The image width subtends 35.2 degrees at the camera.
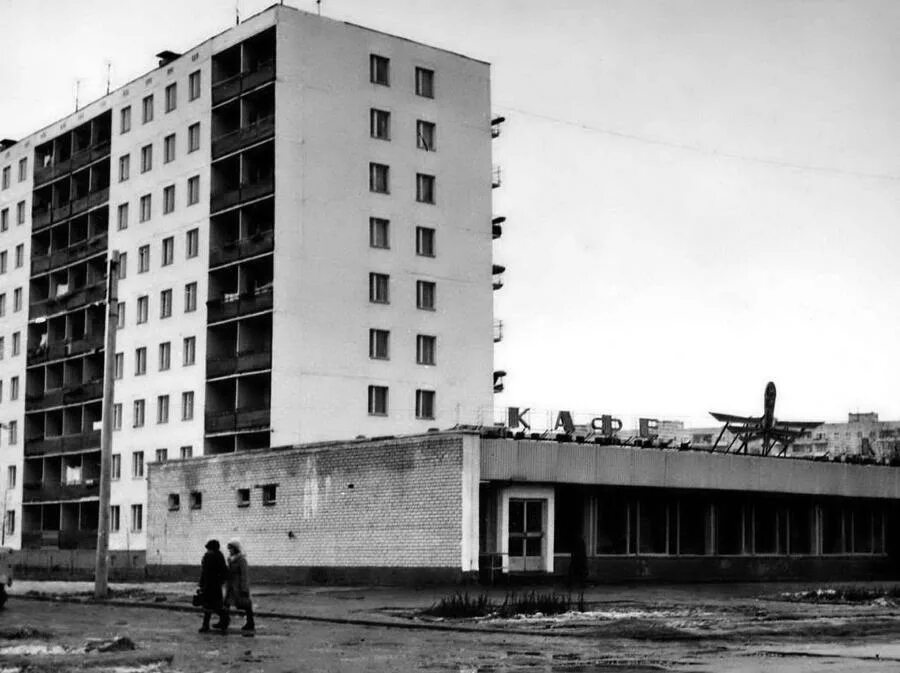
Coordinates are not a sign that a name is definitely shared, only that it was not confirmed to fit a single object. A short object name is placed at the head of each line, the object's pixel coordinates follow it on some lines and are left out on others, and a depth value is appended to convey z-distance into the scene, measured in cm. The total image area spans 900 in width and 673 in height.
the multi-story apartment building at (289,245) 6962
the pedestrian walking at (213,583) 2622
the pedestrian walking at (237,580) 2612
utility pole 3869
